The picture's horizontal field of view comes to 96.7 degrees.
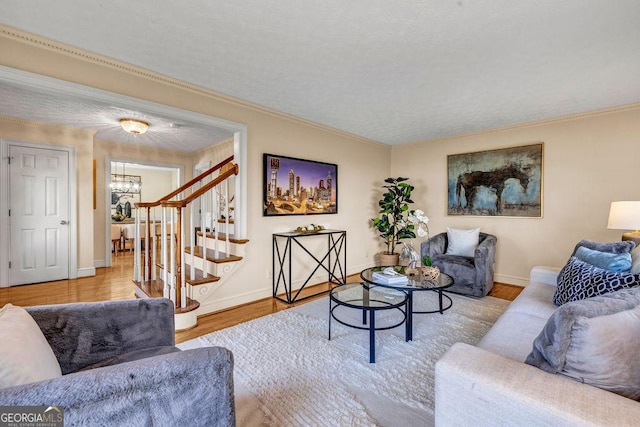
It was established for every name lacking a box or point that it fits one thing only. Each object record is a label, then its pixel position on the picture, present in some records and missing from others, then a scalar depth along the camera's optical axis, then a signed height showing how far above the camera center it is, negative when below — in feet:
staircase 9.09 -1.90
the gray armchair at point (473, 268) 11.39 -2.35
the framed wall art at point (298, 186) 11.96 +1.15
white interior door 13.46 -0.20
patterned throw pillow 5.29 -1.41
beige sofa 2.77 -1.94
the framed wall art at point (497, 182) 13.19 +1.49
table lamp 9.06 -0.16
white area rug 5.24 -3.66
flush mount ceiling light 12.50 +3.81
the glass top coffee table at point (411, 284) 7.85 -2.11
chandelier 25.90 +2.59
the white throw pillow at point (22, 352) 2.70 -1.51
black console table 12.00 -2.25
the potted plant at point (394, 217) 16.06 -0.31
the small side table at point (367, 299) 6.86 -2.49
